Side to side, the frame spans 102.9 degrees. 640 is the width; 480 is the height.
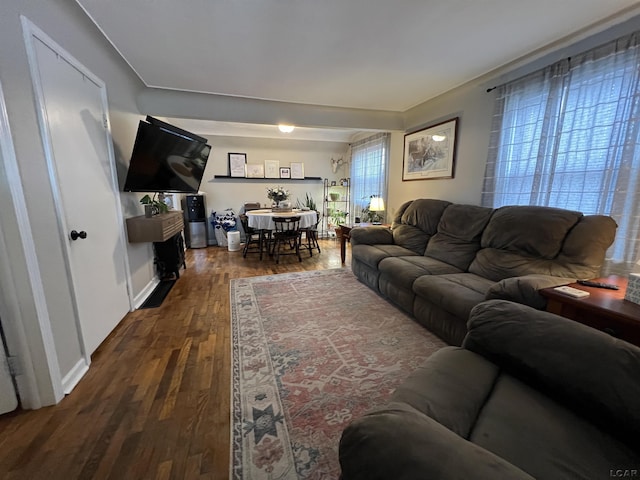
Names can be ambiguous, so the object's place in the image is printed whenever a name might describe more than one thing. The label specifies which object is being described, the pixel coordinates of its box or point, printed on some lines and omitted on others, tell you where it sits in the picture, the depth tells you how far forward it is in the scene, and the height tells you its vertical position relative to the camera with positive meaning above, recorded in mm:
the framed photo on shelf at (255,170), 5906 +483
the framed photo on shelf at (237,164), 5746 +608
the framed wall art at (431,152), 3219 +530
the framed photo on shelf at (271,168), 6016 +529
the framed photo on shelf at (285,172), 6145 +454
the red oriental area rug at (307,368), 1222 -1224
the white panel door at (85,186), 1597 +43
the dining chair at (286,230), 4293 -668
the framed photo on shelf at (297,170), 6219 +510
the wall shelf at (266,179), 5716 +288
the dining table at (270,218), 4355 -469
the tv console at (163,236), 2656 -480
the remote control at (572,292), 1410 -569
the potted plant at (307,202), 6307 -274
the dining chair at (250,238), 4629 -856
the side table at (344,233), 4109 -674
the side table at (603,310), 1221 -605
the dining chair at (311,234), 4739 -845
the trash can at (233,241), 5215 -1000
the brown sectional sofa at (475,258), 1838 -602
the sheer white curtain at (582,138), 1786 +421
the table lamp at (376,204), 4207 -215
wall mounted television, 2340 +343
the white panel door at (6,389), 1377 -1068
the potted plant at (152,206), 2812 -172
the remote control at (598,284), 1522 -566
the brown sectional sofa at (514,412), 571 -672
